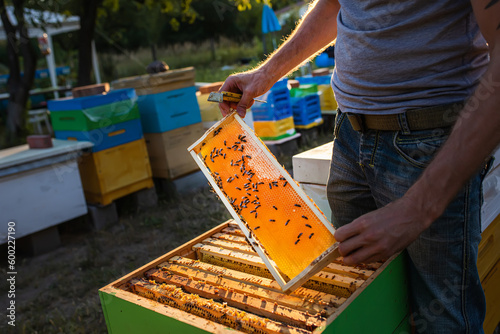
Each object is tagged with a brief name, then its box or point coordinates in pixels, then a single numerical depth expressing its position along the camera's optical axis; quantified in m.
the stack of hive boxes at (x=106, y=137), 4.05
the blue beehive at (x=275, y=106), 5.36
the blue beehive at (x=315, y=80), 6.70
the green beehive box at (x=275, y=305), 1.05
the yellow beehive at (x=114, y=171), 4.14
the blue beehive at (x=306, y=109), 5.99
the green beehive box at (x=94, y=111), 4.01
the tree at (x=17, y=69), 6.62
